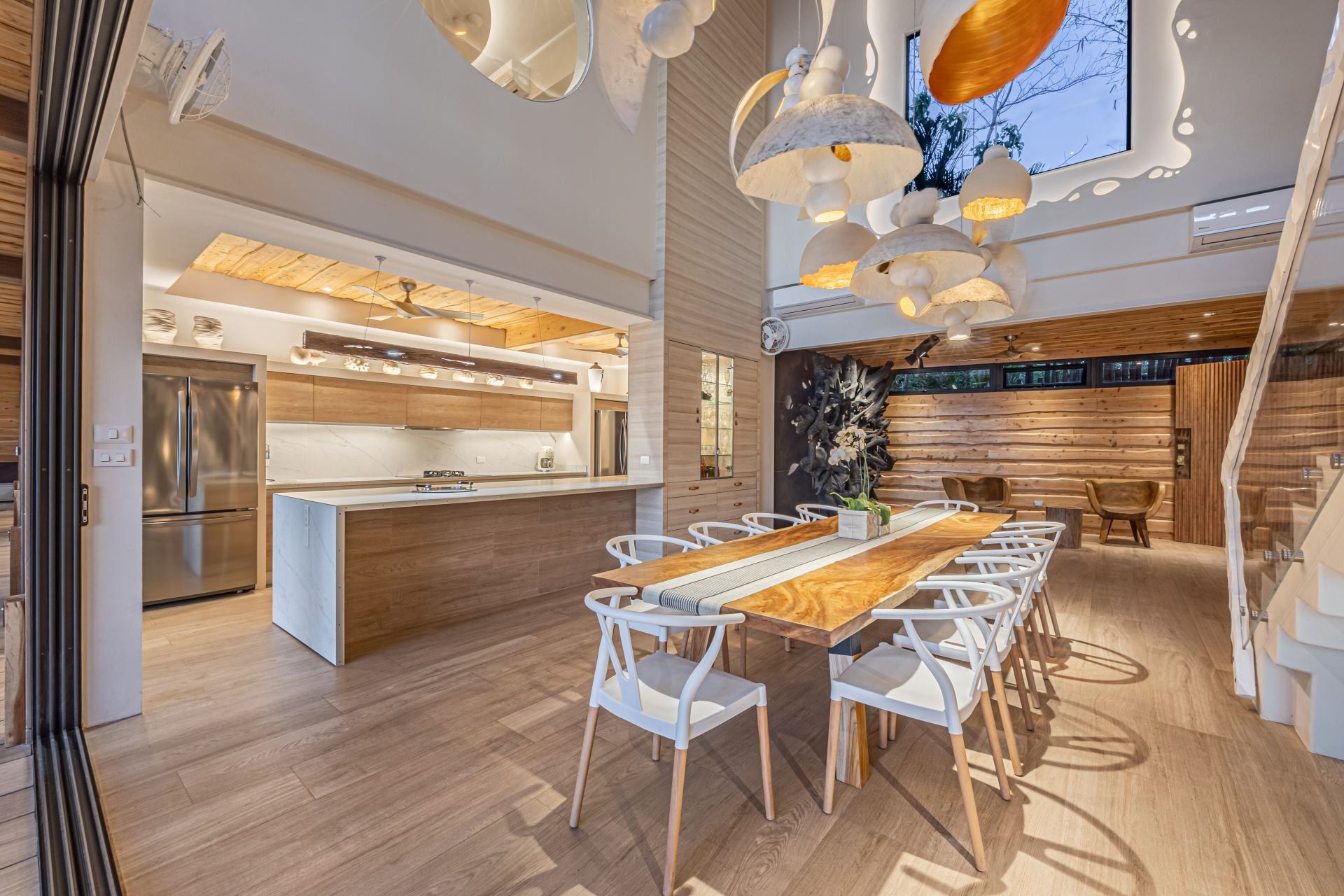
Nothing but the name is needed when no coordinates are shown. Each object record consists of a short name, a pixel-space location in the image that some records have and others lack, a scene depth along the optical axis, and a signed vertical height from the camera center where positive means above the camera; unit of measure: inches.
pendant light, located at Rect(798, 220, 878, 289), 102.3 +36.0
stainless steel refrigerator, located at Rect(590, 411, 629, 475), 315.3 +0.6
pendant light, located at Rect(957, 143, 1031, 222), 102.4 +47.3
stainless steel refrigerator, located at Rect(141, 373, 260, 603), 159.2 -13.3
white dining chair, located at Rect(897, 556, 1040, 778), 78.9 -31.3
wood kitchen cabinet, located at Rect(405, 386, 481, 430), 246.8 +15.9
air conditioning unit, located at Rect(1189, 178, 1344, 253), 158.9 +65.9
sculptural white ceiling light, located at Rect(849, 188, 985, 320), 86.7 +31.0
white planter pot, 125.0 -17.4
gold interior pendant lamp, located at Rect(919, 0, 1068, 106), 59.3 +46.3
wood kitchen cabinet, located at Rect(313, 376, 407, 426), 217.6 +16.4
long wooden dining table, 67.9 -20.4
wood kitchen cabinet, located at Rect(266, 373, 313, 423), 205.8 +16.4
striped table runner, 74.9 -20.3
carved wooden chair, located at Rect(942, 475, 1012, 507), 305.0 -22.7
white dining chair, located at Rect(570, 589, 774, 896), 62.7 -31.3
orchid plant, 128.2 -1.2
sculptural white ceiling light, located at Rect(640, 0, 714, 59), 63.9 +47.8
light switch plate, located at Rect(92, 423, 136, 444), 96.1 +1.2
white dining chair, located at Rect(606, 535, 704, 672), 80.8 -23.1
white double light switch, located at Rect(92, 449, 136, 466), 96.1 -2.8
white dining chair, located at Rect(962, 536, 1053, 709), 99.0 -29.4
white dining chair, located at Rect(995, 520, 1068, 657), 127.1 -20.7
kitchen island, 129.2 -30.3
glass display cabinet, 232.2 +12.7
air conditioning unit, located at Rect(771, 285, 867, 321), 238.4 +63.0
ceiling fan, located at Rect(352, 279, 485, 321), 174.1 +41.4
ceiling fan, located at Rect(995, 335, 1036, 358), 245.4 +46.3
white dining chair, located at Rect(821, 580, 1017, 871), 66.5 -31.1
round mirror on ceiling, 97.3 +73.0
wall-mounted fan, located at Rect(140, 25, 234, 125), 81.0 +55.0
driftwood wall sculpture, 264.7 +17.4
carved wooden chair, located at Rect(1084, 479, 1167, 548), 272.8 -26.2
